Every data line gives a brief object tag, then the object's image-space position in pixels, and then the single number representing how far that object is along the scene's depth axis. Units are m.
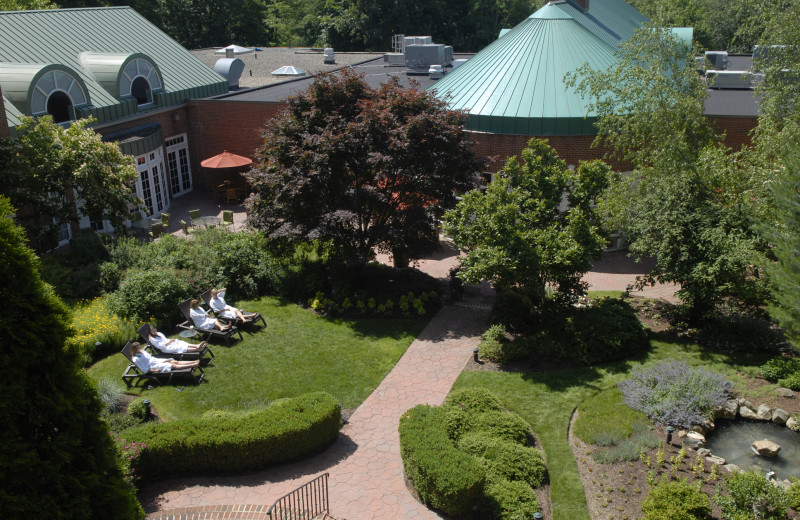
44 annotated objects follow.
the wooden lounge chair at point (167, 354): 14.95
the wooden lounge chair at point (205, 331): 16.09
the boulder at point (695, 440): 12.14
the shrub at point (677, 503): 10.01
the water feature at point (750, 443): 11.92
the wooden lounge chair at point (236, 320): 16.83
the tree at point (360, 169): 17.41
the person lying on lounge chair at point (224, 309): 16.80
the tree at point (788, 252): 11.78
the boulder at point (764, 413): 13.15
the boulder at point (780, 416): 13.02
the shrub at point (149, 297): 16.62
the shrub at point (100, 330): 15.33
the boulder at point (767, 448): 12.08
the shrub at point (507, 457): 11.34
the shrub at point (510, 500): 10.44
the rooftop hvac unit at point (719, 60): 32.38
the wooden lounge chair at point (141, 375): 14.20
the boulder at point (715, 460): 11.66
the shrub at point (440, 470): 10.37
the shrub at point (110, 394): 12.88
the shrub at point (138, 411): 12.70
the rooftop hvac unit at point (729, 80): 26.95
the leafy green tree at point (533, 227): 15.06
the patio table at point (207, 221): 23.79
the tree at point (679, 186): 15.03
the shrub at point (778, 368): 14.22
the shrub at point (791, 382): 13.90
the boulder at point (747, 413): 13.17
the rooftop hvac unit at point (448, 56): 36.53
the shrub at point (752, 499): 10.13
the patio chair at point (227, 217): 24.25
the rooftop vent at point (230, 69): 32.56
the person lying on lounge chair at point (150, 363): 14.20
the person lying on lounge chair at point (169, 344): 14.89
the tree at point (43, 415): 7.07
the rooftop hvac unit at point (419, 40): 37.21
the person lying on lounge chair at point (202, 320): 16.17
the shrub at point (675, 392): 12.87
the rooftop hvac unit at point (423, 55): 33.72
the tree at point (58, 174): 18.33
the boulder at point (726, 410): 13.16
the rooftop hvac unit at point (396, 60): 38.66
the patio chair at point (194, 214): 24.07
